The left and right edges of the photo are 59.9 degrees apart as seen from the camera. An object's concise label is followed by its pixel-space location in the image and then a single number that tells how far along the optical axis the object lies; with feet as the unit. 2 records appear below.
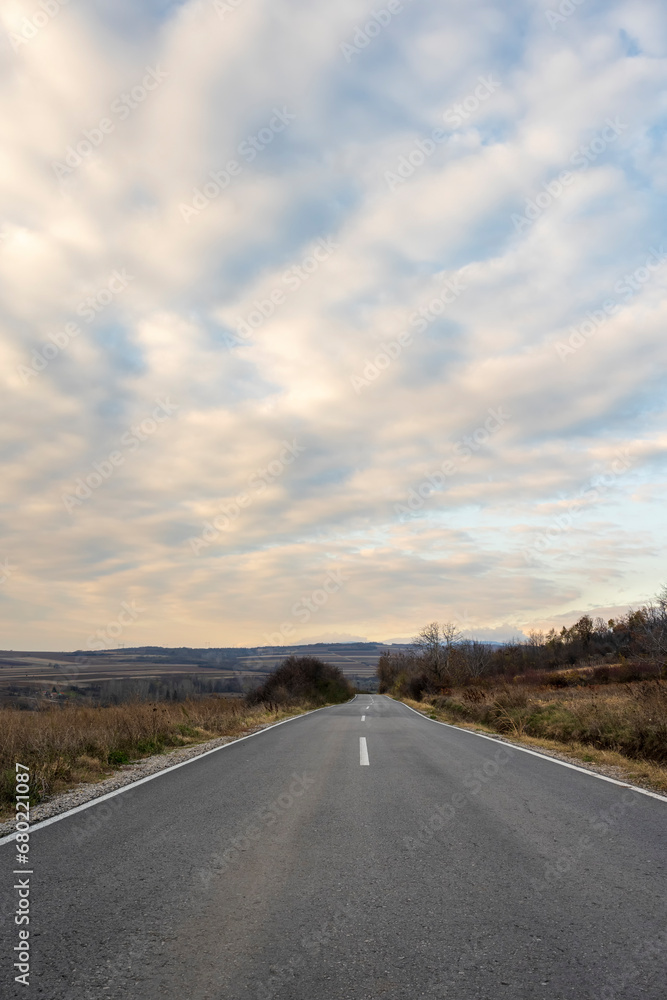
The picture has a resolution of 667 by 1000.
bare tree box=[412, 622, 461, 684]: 205.18
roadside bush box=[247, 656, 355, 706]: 143.64
